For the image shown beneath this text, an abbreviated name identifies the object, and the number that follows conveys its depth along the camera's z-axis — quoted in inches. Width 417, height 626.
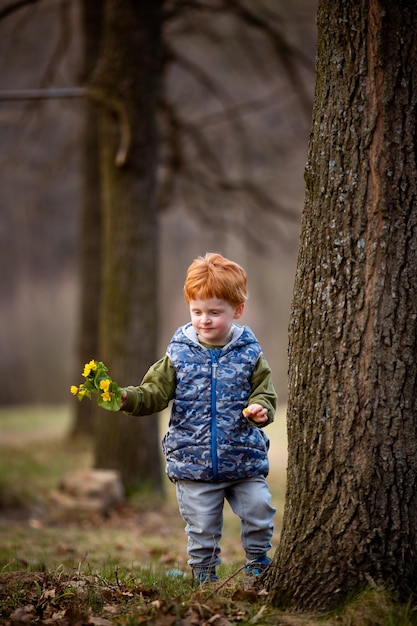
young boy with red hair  300.8
